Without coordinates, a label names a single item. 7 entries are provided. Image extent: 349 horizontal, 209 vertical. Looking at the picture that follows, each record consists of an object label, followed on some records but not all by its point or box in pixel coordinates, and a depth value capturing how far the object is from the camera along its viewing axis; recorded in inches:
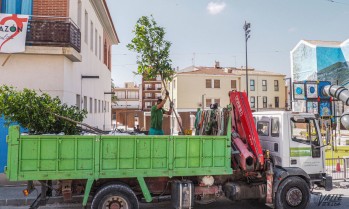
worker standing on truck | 360.5
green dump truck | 247.6
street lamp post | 1109.4
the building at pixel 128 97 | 3353.1
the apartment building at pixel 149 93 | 2942.9
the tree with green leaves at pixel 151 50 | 404.5
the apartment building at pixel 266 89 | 1911.9
